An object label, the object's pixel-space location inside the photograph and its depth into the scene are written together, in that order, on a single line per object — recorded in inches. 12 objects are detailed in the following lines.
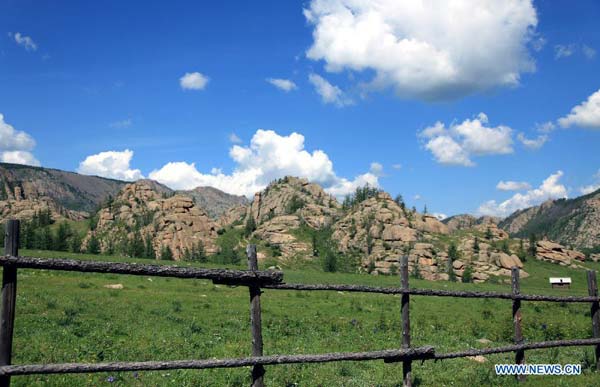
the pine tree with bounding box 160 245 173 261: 5271.2
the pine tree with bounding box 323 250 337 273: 4828.7
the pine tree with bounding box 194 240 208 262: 5879.4
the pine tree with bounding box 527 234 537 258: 6840.6
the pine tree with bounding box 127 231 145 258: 4975.4
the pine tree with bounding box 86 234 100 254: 4709.6
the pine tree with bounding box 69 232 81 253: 4827.0
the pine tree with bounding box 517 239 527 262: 6530.0
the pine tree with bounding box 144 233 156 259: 5142.7
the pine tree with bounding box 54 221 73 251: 4419.3
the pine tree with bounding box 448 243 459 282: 6414.9
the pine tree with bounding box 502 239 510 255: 6847.4
